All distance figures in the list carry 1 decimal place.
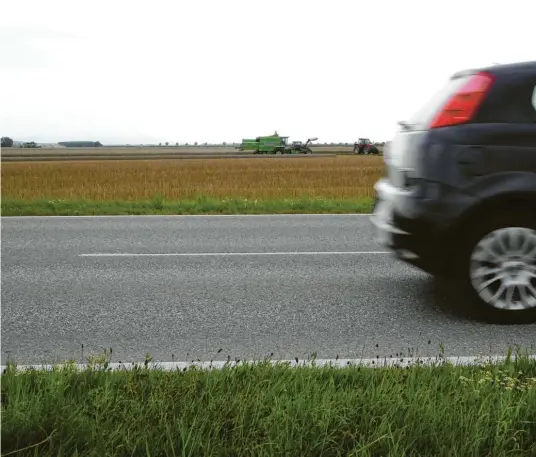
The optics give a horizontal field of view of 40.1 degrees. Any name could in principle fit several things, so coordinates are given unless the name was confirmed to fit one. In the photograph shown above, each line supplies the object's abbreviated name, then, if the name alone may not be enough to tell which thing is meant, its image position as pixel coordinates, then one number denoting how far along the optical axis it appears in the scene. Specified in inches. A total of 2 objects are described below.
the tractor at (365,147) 2881.4
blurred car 208.1
